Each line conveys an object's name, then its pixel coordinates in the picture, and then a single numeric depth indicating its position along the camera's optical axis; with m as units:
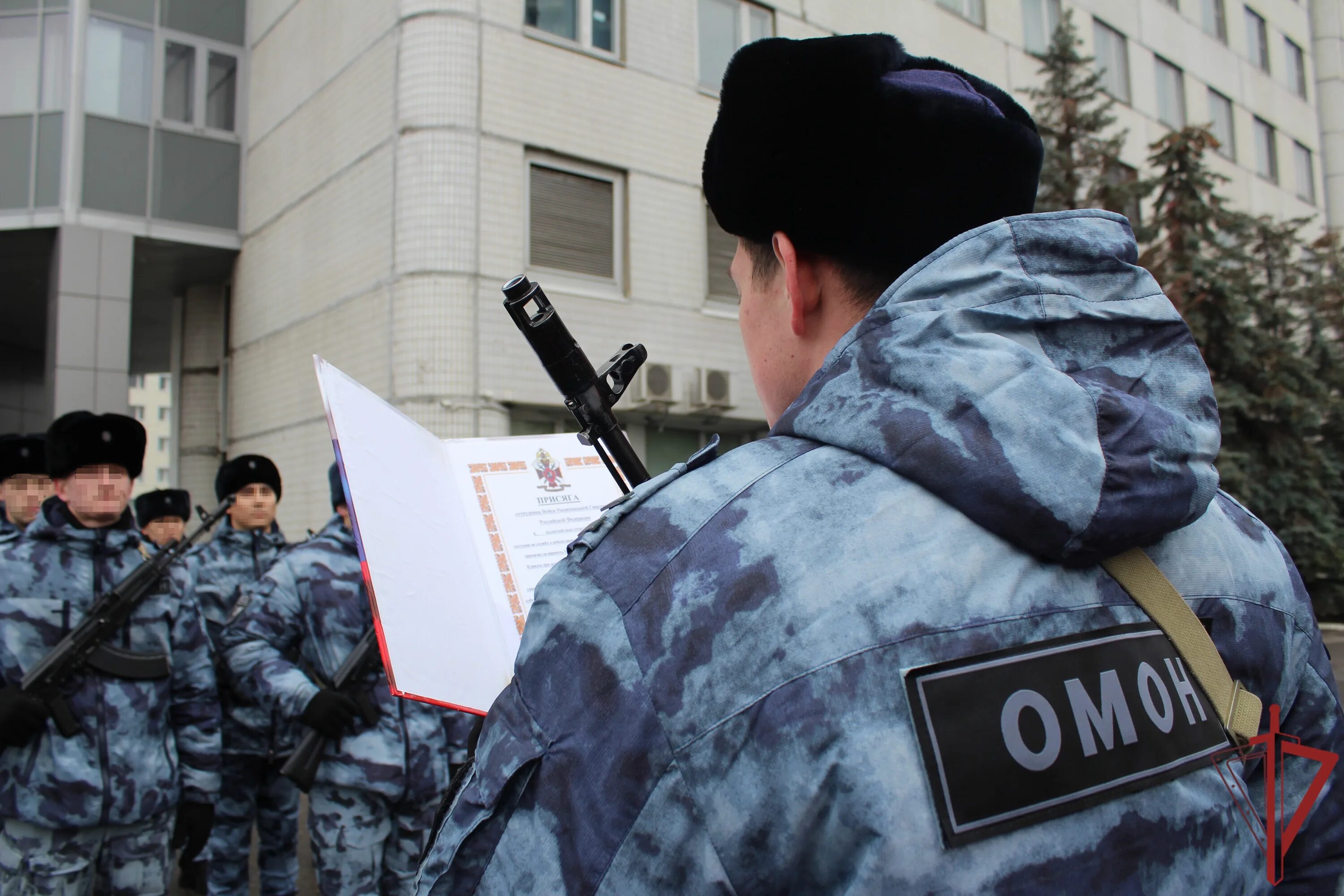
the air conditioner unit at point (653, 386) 10.11
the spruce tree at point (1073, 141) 11.77
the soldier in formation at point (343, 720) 3.59
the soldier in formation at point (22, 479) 5.76
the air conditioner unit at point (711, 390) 10.41
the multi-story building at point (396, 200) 9.48
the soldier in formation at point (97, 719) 3.25
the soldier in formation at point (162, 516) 6.27
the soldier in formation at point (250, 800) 4.64
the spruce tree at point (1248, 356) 12.11
